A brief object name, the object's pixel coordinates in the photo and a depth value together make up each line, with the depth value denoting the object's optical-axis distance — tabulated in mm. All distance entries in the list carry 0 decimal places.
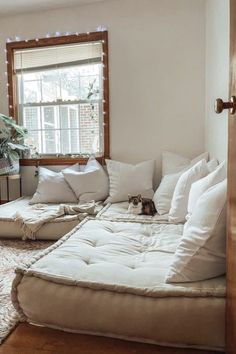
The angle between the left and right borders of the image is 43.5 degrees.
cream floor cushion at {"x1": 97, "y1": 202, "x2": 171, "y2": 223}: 2486
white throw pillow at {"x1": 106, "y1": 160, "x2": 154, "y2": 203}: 3232
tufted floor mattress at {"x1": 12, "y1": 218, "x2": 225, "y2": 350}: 1232
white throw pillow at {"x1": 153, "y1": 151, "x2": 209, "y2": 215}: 2775
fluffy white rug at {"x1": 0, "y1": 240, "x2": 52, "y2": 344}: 1526
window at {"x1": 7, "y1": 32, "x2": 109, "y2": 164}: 3611
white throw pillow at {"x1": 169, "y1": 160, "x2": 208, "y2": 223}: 2303
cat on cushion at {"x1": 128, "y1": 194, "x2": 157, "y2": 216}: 2766
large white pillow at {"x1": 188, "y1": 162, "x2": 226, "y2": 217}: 1801
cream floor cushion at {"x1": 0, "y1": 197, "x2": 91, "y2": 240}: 2779
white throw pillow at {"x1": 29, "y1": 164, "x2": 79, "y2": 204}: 3420
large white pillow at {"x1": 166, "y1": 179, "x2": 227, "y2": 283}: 1294
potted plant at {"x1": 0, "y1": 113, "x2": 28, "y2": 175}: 3549
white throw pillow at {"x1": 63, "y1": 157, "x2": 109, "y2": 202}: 3375
